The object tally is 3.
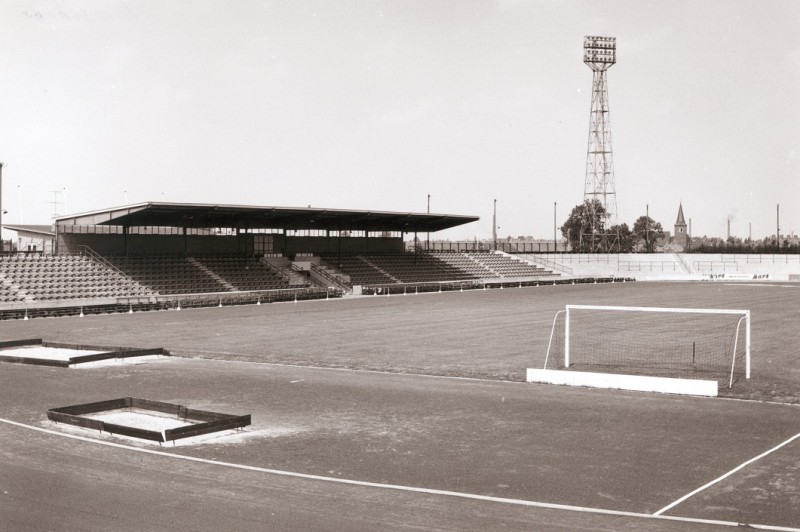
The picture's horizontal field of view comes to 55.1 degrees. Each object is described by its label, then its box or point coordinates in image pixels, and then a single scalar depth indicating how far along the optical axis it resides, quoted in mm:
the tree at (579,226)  131838
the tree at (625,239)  134012
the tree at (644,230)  155825
